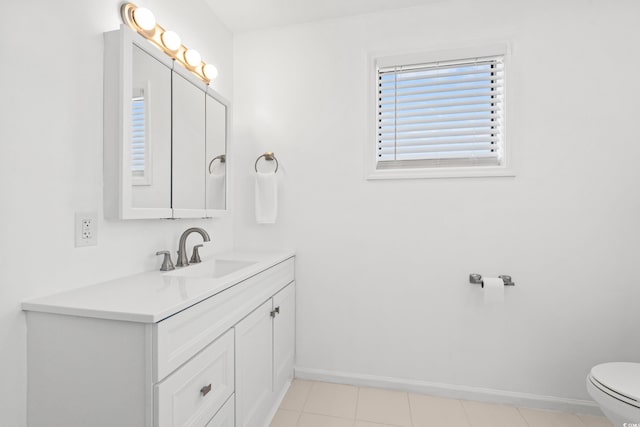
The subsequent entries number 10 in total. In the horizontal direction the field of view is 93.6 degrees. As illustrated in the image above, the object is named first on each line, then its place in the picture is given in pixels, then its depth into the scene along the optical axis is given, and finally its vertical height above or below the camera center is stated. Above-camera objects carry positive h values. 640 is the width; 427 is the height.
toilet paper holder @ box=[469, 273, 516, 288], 1.67 -0.37
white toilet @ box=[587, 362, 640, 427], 1.14 -0.71
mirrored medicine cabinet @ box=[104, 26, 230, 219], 1.14 +0.35
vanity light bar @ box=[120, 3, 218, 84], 1.26 +0.81
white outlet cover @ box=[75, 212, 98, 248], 1.06 -0.06
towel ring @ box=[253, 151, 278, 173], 1.97 +0.37
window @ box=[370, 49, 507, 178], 1.81 +0.61
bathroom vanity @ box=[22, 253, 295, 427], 0.81 -0.42
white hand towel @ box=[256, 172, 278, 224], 1.92 +0.09
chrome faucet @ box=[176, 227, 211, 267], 1.48 -0.16
